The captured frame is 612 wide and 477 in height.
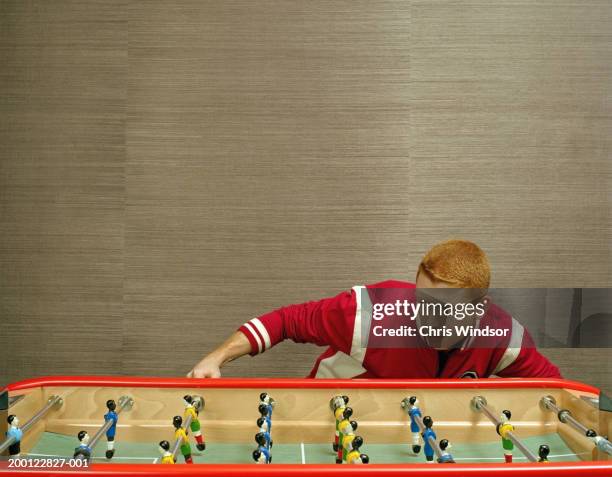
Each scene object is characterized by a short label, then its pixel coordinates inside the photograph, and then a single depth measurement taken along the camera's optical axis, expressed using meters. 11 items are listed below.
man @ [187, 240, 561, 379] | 1.90
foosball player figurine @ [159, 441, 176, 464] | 1.16
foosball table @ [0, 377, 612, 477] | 1.36
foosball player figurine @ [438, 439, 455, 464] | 1.17
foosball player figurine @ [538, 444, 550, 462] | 1.17
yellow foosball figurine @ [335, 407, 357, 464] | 1.33
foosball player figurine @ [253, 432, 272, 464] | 1.27
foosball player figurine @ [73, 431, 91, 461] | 1.10
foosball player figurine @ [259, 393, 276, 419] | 1.47
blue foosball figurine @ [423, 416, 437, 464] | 1.32
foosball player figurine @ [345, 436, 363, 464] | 1.22
